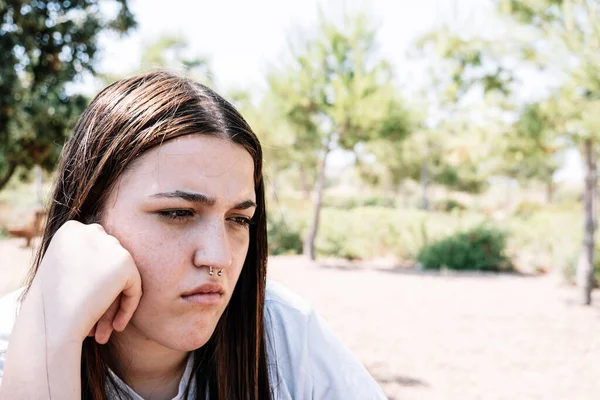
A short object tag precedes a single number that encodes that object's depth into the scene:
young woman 1.03
